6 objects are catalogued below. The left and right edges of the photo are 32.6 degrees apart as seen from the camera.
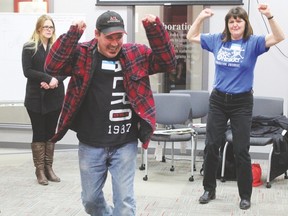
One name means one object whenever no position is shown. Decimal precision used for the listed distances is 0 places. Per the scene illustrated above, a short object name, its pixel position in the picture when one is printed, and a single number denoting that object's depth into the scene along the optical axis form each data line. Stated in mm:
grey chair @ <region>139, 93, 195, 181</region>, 5281
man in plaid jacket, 2566
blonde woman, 4508
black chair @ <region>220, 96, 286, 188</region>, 5207
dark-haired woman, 3816
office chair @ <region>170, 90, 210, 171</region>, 5676
